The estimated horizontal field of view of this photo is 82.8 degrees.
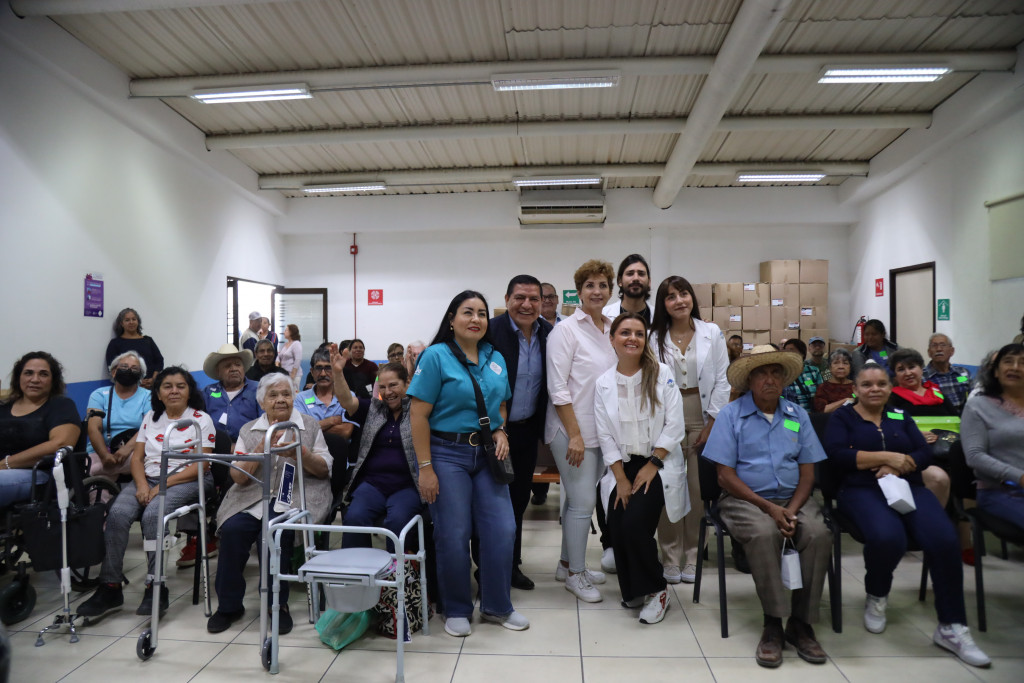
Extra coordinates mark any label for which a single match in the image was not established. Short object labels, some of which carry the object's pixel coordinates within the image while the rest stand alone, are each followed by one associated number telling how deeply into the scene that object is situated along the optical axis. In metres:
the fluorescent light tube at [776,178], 8.42
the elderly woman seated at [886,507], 2.50
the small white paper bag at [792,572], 2.45
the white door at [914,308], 7.24
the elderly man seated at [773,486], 2.50
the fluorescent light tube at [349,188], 8.83
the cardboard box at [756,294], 9.11
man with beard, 3.27
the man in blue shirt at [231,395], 3.97
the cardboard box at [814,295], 9.11
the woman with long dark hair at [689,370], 3.15
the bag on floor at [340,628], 2.58
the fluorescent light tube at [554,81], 5.50
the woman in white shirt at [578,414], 2.99
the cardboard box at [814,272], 9.12
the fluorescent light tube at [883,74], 5.45
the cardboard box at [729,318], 9.14
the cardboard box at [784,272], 9.15
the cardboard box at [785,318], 9.12
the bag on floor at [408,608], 2.67
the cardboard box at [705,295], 9.25
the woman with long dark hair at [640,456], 2.77
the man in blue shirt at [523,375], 3.09
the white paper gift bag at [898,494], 2.63
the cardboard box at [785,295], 9.14
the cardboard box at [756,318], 9.09
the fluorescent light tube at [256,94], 5.66
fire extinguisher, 9.14
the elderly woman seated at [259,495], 2.77
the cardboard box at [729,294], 9.13
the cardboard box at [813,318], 9.08
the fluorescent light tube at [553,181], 8.63
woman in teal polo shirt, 2.69
